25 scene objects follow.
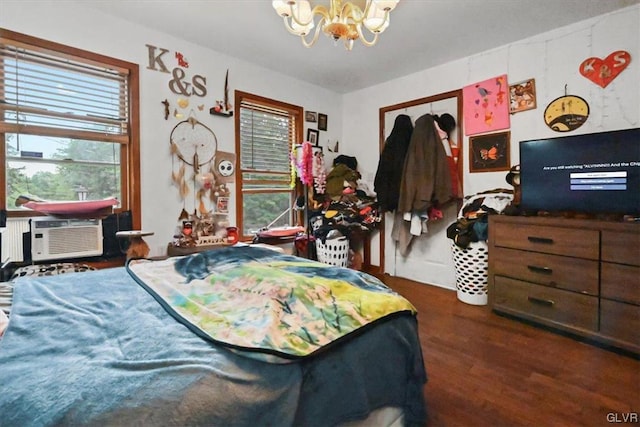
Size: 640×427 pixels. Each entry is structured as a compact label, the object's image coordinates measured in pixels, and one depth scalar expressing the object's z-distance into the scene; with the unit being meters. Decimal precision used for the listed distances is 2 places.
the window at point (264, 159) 3.04
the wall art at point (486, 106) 2.67
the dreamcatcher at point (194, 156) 2.53
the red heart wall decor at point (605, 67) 2.13
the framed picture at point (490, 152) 2.67
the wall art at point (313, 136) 3.51
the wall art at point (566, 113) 2.30
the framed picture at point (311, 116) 3.48
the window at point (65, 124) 1.91
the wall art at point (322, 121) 3.63
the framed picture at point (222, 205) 2.78
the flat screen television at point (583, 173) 1.84
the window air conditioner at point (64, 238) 1.78
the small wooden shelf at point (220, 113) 2.72
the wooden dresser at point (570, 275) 1.74
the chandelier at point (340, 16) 1.53
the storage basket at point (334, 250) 3.05
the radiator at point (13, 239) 1.78
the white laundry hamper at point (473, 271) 2.51
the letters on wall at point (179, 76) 2.40
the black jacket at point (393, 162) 3.15
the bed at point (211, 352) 0.58
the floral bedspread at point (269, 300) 0.81
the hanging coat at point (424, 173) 2.86
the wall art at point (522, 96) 2.52
